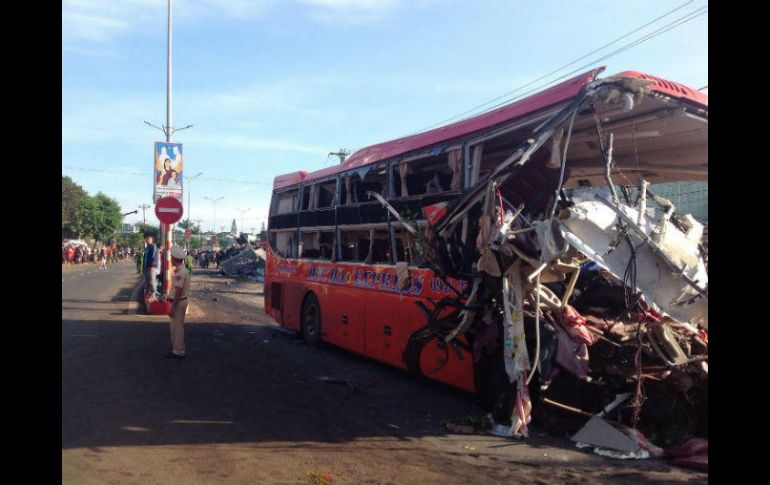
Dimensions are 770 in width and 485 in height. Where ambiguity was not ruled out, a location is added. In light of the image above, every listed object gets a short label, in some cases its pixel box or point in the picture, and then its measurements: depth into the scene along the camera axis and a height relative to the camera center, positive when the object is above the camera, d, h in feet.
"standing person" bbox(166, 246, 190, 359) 32.83 -3.37
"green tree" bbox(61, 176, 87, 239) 195.54 +13.44
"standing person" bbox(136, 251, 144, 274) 90.23 -1.93
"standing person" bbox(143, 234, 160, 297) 55.93 -1.71
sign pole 54.54 +12.24
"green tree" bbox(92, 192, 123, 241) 214.90 +11.07
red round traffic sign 47.06 +2.82
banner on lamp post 54.44 +6.83
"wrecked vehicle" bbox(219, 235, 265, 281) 116.57 -2.94
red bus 19.61 +2.29
